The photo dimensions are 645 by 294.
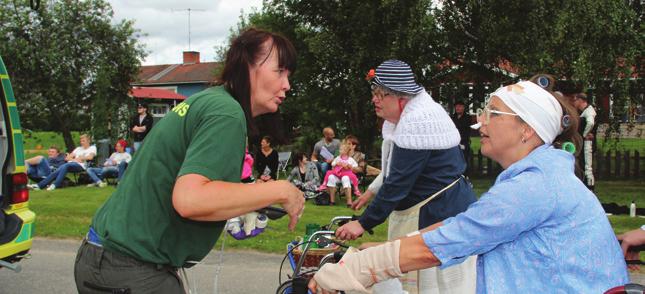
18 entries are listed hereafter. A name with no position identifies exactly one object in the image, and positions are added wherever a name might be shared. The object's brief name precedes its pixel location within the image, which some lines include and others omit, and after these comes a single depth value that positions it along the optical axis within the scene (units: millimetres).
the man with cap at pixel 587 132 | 10882
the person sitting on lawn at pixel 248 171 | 9282
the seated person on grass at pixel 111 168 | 15430
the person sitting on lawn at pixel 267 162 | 13922
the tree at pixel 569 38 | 14109
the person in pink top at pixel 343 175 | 12180
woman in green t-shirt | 2023
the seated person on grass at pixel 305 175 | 12986
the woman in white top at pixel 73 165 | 14979
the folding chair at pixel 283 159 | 18656
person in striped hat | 3607
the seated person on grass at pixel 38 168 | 15254
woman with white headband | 2021
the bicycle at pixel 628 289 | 1856
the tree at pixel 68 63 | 23297
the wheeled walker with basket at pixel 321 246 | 3867
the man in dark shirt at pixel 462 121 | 14766
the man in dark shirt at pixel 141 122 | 15203
